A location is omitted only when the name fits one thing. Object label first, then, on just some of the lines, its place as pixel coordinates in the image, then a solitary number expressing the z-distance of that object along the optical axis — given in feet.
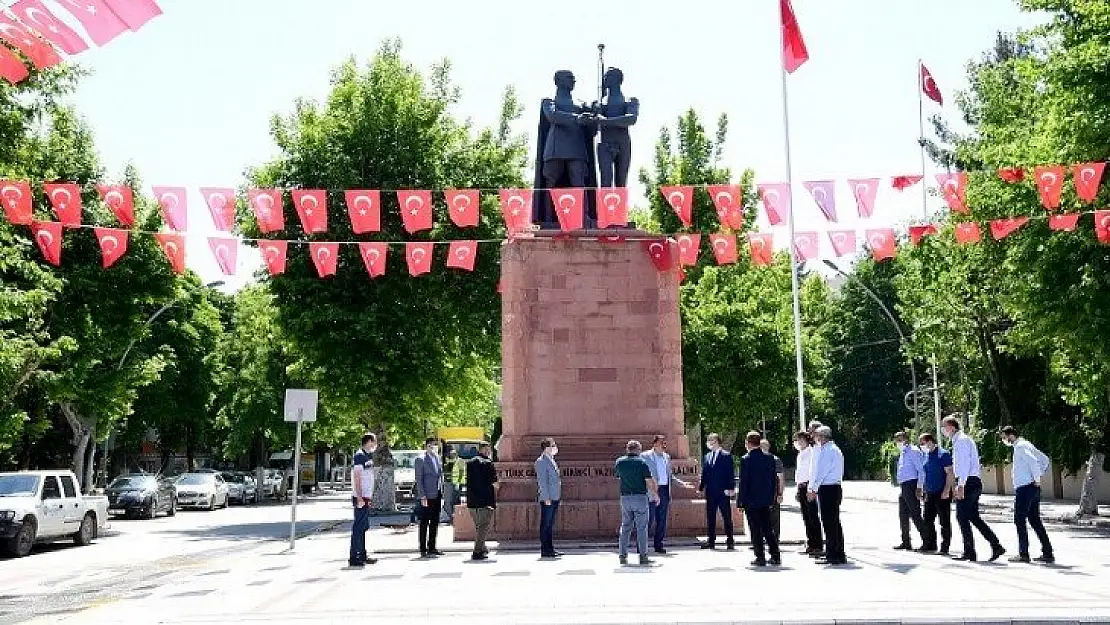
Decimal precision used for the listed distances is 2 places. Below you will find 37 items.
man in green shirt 47.88
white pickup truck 70.79
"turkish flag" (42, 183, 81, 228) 64.80
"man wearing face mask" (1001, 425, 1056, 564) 46.93
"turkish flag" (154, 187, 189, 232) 63.52
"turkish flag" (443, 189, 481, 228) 70.79
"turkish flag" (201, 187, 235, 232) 65.00
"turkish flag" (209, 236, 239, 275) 69.67
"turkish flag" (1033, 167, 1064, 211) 63.72
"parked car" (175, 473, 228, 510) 145.28
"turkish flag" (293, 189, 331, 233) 69.15
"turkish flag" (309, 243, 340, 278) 81.35
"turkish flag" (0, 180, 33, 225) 61.36
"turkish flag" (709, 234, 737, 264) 75.00
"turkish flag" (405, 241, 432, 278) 81.20
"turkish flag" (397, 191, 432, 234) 69.31
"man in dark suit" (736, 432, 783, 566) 46.34
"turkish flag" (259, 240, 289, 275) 74.74
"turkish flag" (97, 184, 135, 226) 64.44
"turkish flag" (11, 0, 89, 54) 33.22
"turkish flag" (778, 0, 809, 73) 77.71
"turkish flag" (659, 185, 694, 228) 68.08
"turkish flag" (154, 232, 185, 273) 70.33
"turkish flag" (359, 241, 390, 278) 77.51
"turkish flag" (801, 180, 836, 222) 66.49
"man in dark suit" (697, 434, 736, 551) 54.44
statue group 69.26
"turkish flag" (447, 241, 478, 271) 81.05
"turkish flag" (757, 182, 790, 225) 68.64
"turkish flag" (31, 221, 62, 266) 68.13
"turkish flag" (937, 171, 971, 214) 66.74
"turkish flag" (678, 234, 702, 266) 74.49
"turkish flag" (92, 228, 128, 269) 71.05
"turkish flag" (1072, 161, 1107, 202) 63.67
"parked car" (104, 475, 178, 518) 120.47
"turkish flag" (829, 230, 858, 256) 71.20
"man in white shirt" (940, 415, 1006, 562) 47.88
